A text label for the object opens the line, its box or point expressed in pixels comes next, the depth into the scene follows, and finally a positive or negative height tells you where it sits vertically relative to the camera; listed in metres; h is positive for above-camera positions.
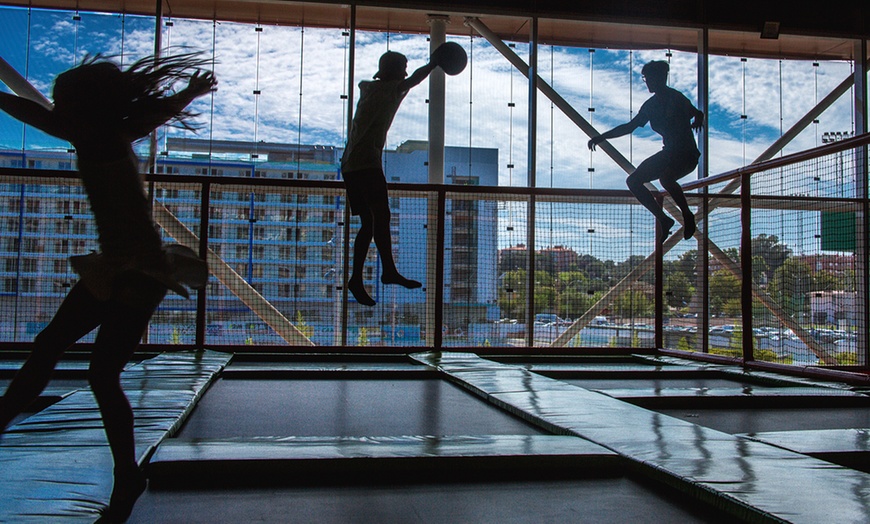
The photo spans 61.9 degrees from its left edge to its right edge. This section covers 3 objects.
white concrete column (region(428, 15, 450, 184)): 7.89 +1.99
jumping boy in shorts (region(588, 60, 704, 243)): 4.14 +0.91
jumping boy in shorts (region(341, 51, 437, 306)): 3.36 +0.66
